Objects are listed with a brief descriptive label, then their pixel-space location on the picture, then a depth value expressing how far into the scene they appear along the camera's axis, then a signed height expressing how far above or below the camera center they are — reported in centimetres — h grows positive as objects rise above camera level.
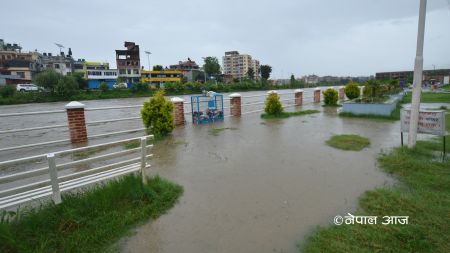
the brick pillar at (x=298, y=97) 1702 -80
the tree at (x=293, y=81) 6888 +126
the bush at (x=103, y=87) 4643 +85
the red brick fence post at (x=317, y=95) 1906 -78
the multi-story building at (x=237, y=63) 12450 +1181
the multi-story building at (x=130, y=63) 6738 +739
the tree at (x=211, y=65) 8400 +748
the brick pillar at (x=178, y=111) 973 -82
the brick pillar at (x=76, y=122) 720 -80
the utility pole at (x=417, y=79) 502 +3
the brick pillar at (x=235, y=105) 1225 -83
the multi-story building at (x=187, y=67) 8514 +839
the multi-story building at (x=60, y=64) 6856 +795
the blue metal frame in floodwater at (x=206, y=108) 1048 -82
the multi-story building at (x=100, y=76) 6406 +414
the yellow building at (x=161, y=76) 7088 +401
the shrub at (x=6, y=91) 3656 +69
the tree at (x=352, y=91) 1765 -53
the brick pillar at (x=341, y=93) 2266 -85
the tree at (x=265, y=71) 8922 +522
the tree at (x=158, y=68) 7725 +674
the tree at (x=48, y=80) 4225 +238
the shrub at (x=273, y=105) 1199 -87
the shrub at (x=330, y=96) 1622 -77
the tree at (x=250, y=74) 9488 +478
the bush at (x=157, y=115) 767 -73
